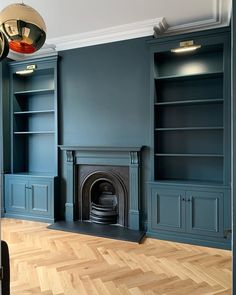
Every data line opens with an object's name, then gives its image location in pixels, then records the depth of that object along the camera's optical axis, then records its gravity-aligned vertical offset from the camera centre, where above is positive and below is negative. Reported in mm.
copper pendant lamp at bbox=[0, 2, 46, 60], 1609 +799
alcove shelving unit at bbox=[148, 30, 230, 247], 3127 +20
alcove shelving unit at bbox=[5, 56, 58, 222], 4141 +1
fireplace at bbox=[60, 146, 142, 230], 3643 -706
